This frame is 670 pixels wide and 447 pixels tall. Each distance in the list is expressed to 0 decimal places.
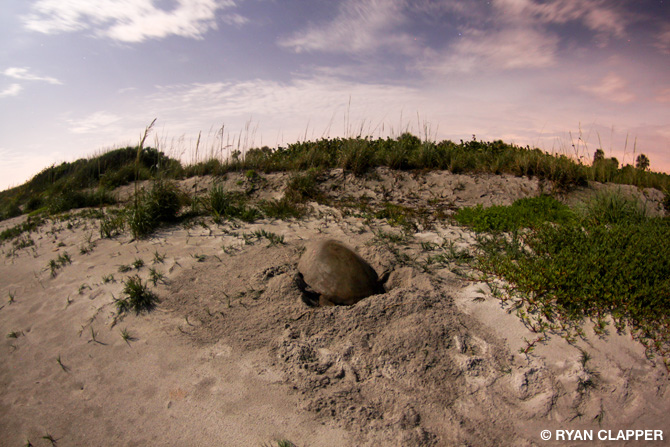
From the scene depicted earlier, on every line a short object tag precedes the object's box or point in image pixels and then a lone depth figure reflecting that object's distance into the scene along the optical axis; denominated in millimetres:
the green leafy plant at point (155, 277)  4879
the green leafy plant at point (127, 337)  4073
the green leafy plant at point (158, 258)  5390
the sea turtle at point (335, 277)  4301
